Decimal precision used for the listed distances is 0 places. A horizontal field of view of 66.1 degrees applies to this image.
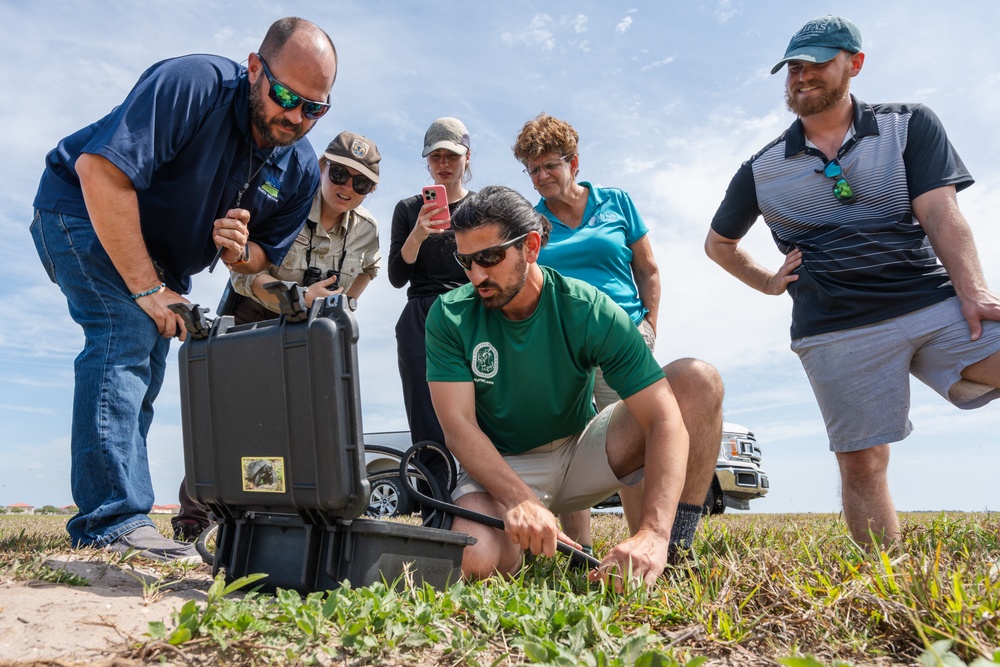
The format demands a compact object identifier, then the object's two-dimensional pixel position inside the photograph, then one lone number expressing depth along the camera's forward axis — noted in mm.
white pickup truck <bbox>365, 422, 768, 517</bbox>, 7221
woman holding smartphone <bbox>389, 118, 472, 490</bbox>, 4125
